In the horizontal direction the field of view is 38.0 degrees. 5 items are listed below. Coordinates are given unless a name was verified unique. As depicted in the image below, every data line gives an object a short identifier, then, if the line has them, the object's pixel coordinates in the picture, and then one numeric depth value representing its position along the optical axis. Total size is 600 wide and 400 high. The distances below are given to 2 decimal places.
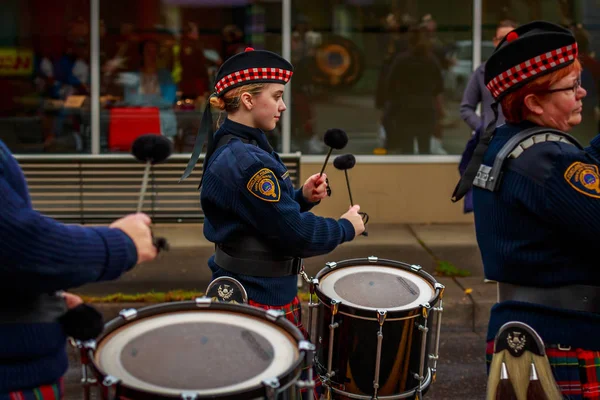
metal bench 8.91
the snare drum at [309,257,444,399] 3.61
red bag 9.23
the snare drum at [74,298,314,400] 2.35
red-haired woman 2.79
